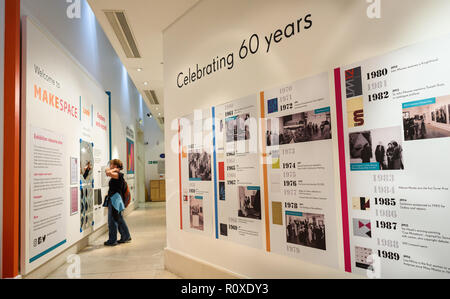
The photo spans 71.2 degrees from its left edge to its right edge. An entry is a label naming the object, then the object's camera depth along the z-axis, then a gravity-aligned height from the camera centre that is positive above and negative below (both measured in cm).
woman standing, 560 -54
